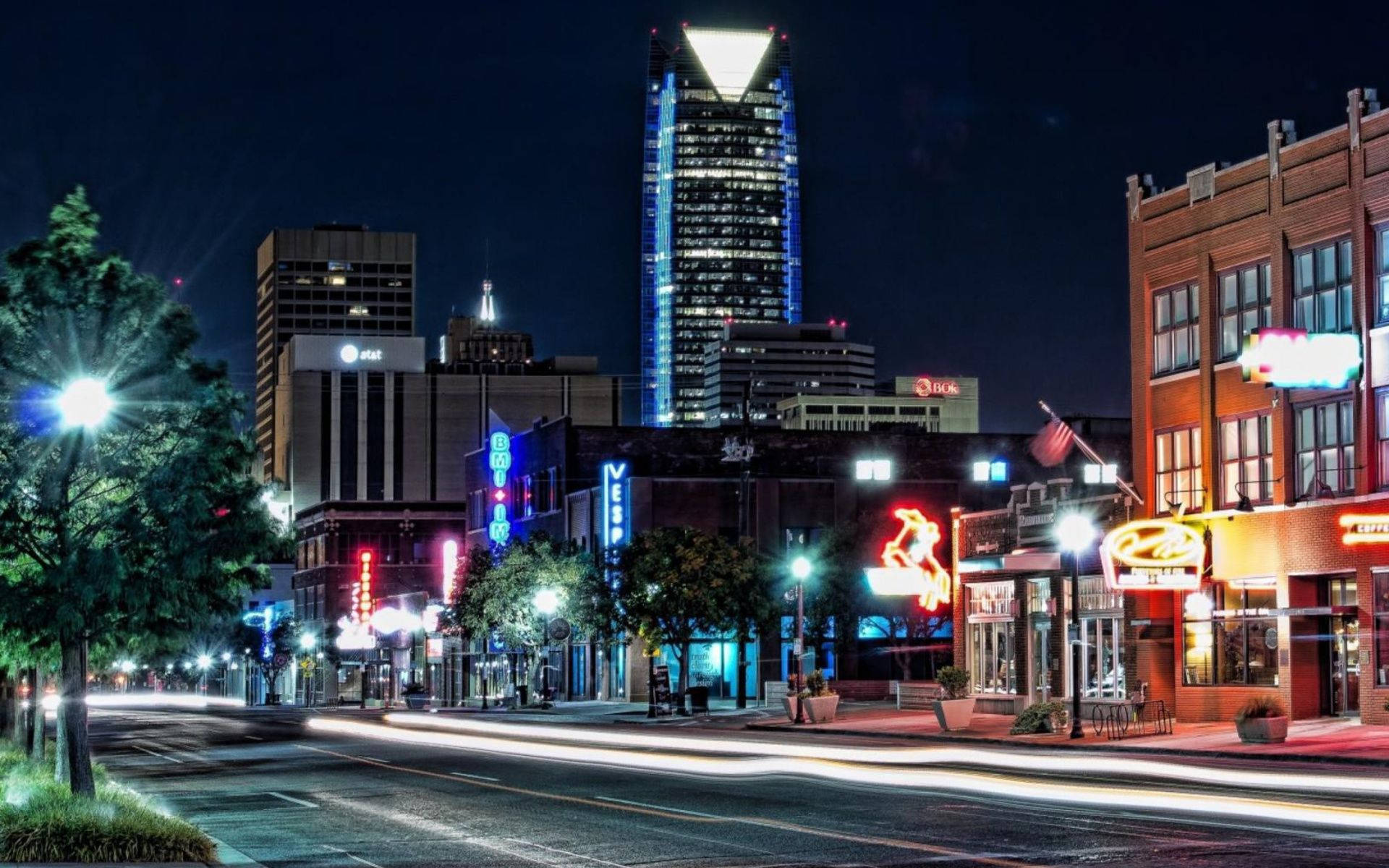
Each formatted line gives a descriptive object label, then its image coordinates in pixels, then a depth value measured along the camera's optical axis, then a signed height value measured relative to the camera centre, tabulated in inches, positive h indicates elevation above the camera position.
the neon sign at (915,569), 2383.1 +16.2
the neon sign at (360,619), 4488.2 -90.1
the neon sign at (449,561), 3871.8 +49.5
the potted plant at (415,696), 3545.8 -227.1
